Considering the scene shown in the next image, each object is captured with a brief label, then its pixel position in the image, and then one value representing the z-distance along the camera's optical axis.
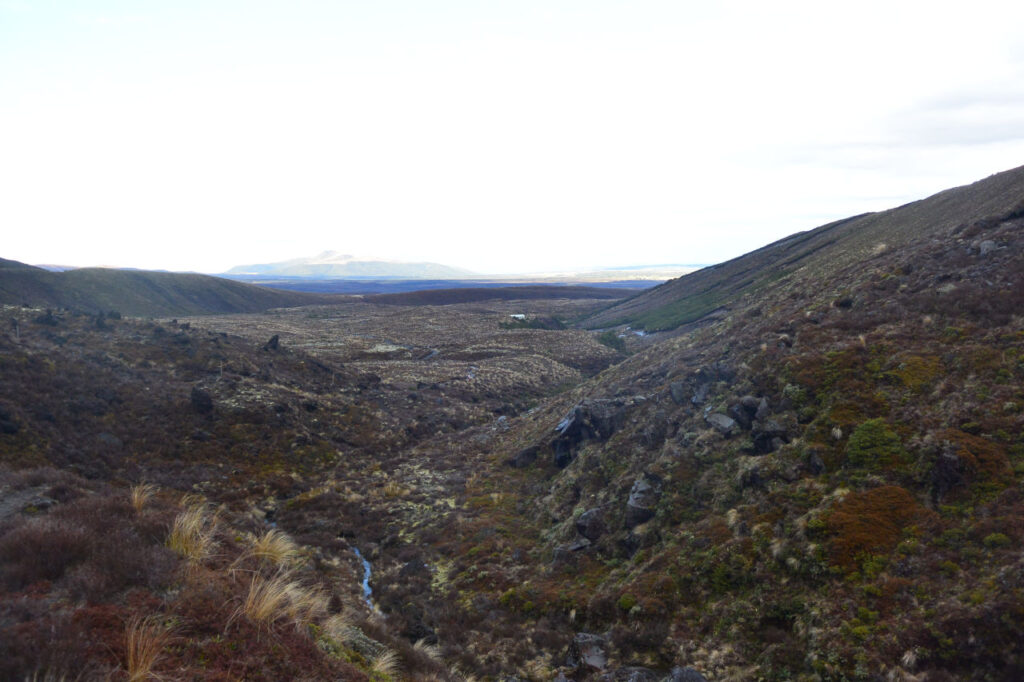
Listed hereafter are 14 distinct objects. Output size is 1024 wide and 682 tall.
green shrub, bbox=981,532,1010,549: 8.58
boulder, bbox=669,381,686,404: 20.64
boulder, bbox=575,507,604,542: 15.75
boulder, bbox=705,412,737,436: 16.28
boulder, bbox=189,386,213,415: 28.03
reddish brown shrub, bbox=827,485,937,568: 9.91
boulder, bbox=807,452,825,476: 12.62
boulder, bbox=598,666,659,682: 9.55
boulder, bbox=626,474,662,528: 15.03
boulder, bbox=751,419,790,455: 14.38
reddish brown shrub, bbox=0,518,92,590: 7.33
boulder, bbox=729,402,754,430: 16.19
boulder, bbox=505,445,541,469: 25.41
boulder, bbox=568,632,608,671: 10.52
